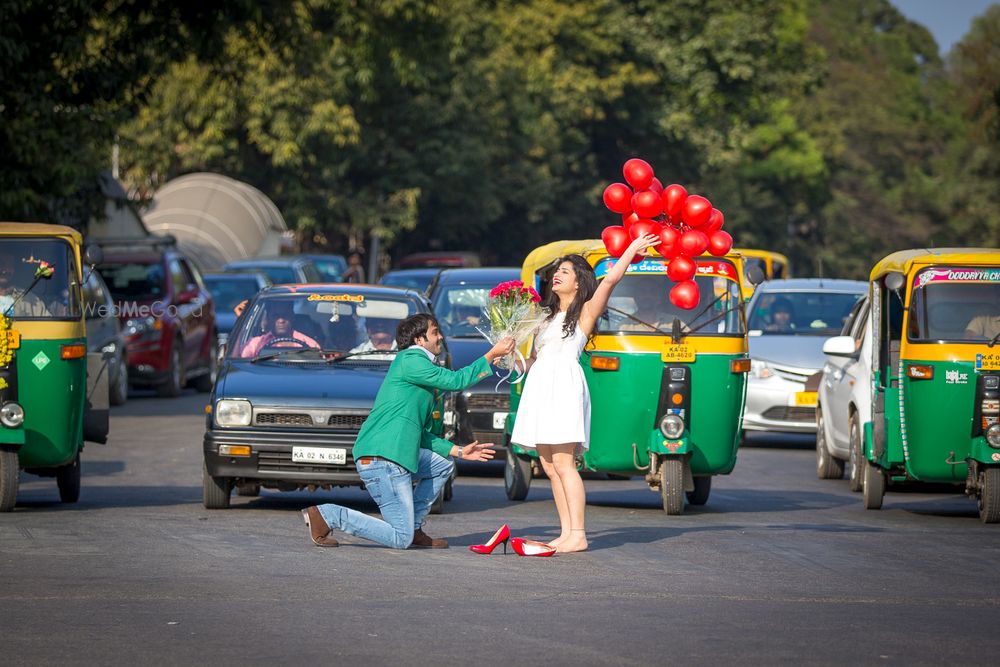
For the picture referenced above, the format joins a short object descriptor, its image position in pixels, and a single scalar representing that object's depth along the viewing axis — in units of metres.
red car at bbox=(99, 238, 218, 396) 26.58
